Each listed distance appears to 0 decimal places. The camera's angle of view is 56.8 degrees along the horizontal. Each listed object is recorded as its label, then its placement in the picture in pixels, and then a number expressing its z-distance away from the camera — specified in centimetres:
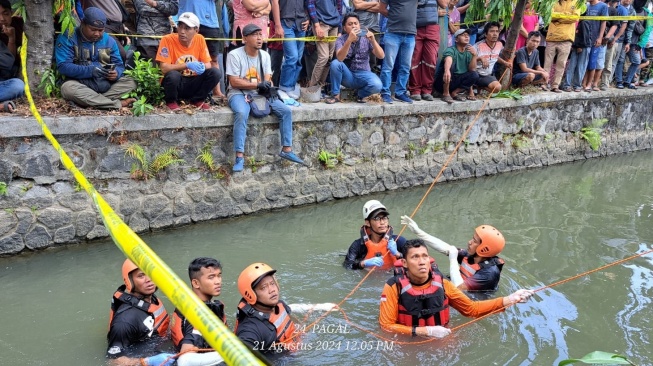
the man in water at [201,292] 458
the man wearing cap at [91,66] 714
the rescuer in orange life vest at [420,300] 509
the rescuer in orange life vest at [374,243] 666
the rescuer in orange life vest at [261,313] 466
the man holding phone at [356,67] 943
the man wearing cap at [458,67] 1050
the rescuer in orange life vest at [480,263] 603
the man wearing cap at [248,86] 799
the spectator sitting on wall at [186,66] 762
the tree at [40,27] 704
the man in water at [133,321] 472
